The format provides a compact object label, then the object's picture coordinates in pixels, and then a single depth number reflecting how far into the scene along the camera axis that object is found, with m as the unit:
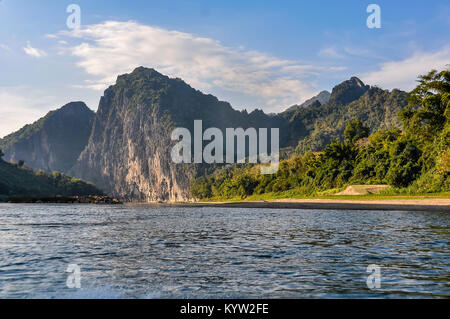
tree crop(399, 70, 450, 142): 95.06
